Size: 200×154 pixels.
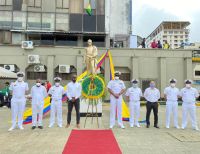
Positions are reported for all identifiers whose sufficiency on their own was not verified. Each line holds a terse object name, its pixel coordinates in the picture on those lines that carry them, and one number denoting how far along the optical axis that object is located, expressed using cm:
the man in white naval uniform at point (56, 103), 586
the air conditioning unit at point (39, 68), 1611
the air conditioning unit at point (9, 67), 1580
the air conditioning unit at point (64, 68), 1609
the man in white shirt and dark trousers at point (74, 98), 582
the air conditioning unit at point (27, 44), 1598
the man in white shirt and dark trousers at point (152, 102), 594
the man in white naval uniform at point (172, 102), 598
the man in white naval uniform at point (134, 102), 599
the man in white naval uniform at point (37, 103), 570
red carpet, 374
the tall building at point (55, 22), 1674
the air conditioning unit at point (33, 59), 1589
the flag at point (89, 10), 1673
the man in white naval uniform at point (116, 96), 588
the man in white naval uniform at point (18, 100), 558
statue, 765
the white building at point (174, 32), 6773
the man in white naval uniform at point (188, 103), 589
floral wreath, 664
